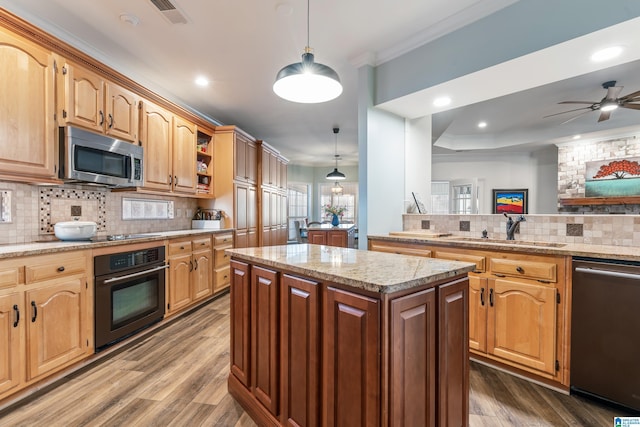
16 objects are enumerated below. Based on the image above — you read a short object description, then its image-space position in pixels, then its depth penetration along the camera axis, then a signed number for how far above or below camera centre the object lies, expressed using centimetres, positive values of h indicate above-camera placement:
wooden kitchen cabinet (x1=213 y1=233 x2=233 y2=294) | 393 -68
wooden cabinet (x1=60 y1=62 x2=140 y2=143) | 232 +93
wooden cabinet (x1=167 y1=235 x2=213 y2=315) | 315 -70
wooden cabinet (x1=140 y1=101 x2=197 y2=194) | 319 +72
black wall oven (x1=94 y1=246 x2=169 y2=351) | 234 -71
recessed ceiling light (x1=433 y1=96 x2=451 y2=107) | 283 +108
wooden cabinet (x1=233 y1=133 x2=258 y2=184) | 449 +85
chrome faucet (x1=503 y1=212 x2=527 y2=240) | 258 -11
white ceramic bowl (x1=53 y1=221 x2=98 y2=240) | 238 -16
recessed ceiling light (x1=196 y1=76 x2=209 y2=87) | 340 +152
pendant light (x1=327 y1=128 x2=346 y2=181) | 698 +86
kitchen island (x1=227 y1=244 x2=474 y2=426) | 103 -51
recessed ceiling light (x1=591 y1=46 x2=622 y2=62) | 199 +109
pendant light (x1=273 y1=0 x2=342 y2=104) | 168 +78
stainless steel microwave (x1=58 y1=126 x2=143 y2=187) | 229 +45
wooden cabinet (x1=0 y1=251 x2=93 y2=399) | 177 -69
